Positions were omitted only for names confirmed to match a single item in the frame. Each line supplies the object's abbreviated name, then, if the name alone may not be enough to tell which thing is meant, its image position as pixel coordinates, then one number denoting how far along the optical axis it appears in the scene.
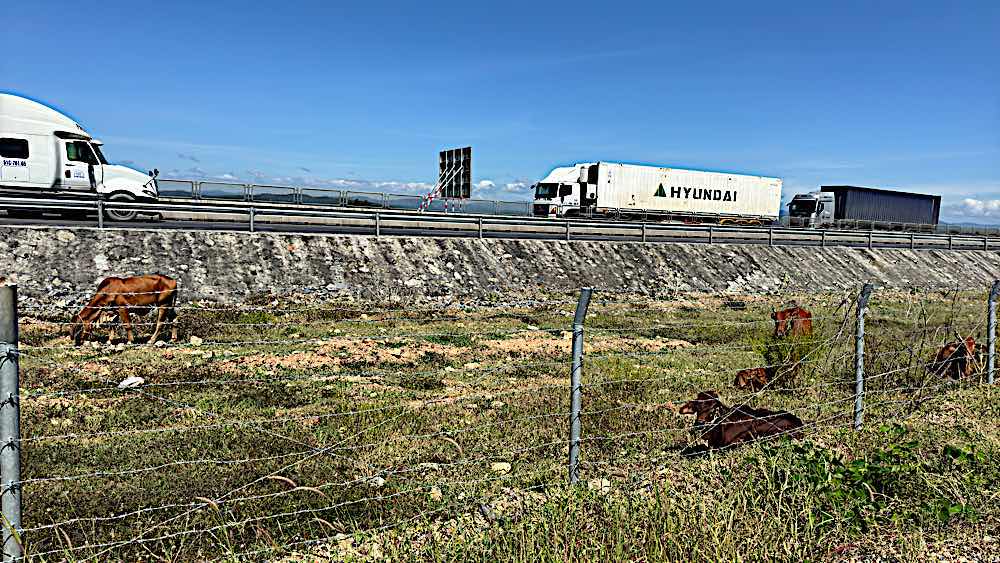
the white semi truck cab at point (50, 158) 21.28
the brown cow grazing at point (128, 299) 10.77
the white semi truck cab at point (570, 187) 39.34
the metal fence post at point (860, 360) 6.94
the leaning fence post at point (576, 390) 4.87
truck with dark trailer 50.19
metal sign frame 37.78
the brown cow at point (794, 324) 9.07
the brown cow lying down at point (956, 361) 9.10
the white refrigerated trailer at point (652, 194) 39.41
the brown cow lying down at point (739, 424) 6.18
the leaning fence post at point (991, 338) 8.73
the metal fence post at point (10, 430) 3.28
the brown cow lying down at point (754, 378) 8.59
